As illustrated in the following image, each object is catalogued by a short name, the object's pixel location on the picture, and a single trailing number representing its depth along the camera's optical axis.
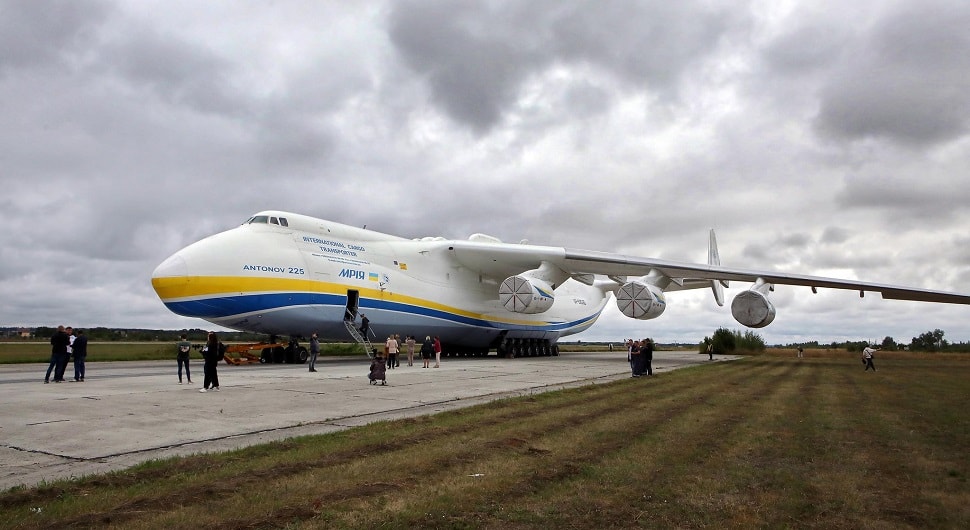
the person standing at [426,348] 19.45
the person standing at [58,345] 12.70
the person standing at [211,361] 10.98
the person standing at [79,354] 12.78
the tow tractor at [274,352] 19.92
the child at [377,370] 12.32
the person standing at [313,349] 15.92
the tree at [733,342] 44.41
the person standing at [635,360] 16.73
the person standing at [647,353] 17.05
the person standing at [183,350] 12.55
